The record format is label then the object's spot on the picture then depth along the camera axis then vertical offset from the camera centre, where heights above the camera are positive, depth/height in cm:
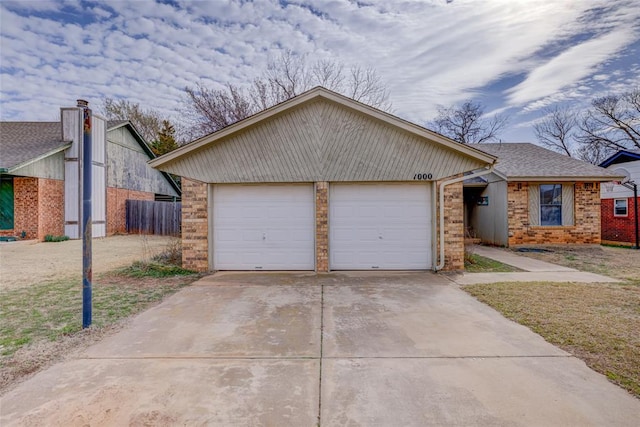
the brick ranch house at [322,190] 825 +63
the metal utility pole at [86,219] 450 -4
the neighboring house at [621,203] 1455 +49
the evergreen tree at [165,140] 2873 +674
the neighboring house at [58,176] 1466 +194
